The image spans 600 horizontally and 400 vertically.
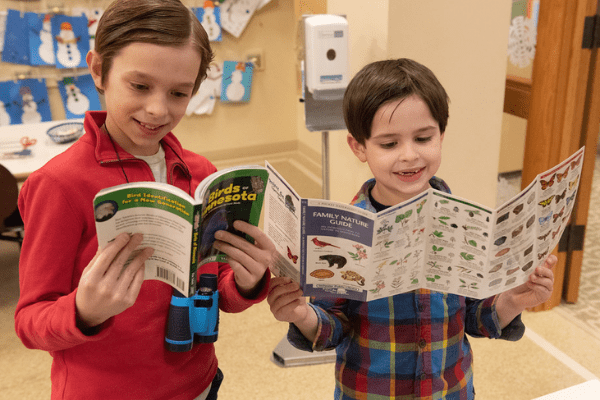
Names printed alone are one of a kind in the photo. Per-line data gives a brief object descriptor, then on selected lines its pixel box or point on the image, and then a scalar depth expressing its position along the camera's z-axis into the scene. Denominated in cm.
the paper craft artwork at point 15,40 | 313
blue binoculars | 89
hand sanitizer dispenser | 207
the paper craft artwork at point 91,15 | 324
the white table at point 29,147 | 235
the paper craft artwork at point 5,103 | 324
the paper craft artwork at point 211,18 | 347
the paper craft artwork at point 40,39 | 317
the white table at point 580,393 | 94
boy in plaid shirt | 99
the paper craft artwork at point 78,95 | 334
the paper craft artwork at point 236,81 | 365
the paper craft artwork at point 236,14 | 353
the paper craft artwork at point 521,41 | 225
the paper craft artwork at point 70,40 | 322
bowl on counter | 261
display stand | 216
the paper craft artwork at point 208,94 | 362
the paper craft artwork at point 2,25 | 312
